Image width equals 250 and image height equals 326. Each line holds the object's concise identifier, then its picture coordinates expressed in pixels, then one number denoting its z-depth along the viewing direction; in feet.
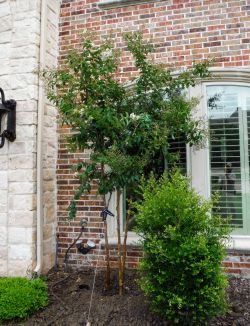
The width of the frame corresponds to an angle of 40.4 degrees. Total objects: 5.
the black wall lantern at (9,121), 14.19
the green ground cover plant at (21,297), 11.28
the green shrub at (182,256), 9.20
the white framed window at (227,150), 13.85
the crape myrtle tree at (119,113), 11.75
